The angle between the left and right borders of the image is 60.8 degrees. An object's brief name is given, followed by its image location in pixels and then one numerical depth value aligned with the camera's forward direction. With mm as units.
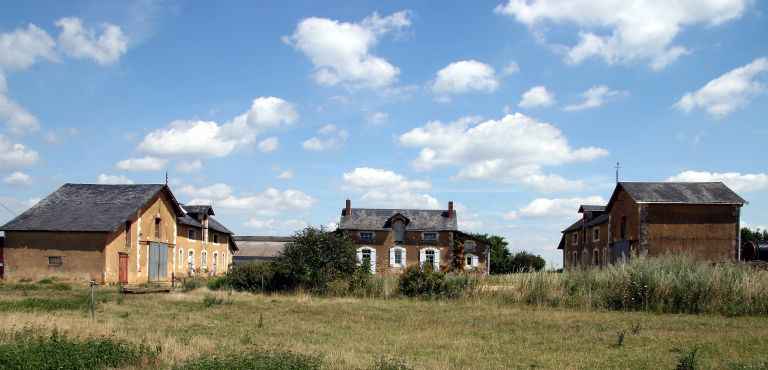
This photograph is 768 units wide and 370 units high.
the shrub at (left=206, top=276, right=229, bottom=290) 26406
